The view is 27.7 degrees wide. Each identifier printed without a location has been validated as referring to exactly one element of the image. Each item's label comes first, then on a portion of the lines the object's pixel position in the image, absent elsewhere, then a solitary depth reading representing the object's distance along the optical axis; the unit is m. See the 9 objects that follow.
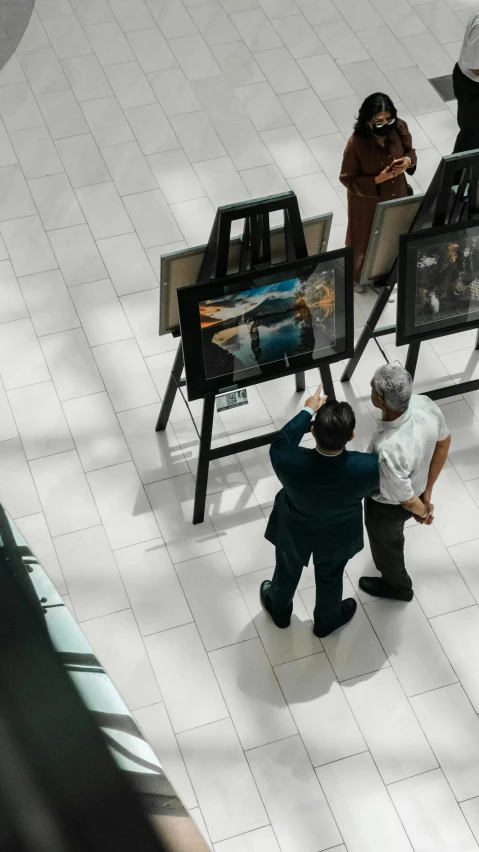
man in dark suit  3.80
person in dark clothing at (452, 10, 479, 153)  5.96
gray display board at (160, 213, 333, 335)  4.55
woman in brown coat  5.48
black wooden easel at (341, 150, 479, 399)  4.60
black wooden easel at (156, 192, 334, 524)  4.32
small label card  5.09
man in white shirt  4.05
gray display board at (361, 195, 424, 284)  4.82
